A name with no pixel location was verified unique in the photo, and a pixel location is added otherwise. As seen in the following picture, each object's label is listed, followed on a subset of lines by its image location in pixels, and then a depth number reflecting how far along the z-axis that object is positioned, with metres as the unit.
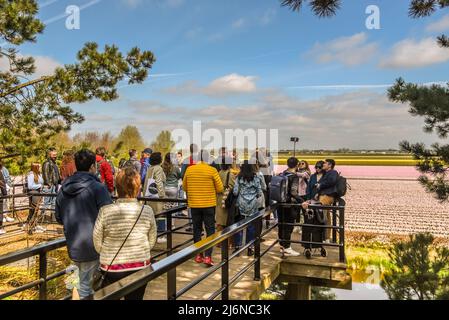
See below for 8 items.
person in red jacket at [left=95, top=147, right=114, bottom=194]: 6.75
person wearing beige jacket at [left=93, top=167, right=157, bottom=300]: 2.55
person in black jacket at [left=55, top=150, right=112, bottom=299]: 2.77
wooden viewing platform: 4.38
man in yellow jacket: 4.93
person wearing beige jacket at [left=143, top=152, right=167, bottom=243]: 6.08
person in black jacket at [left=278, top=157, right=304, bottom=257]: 5.43
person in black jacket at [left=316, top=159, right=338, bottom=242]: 5.47
